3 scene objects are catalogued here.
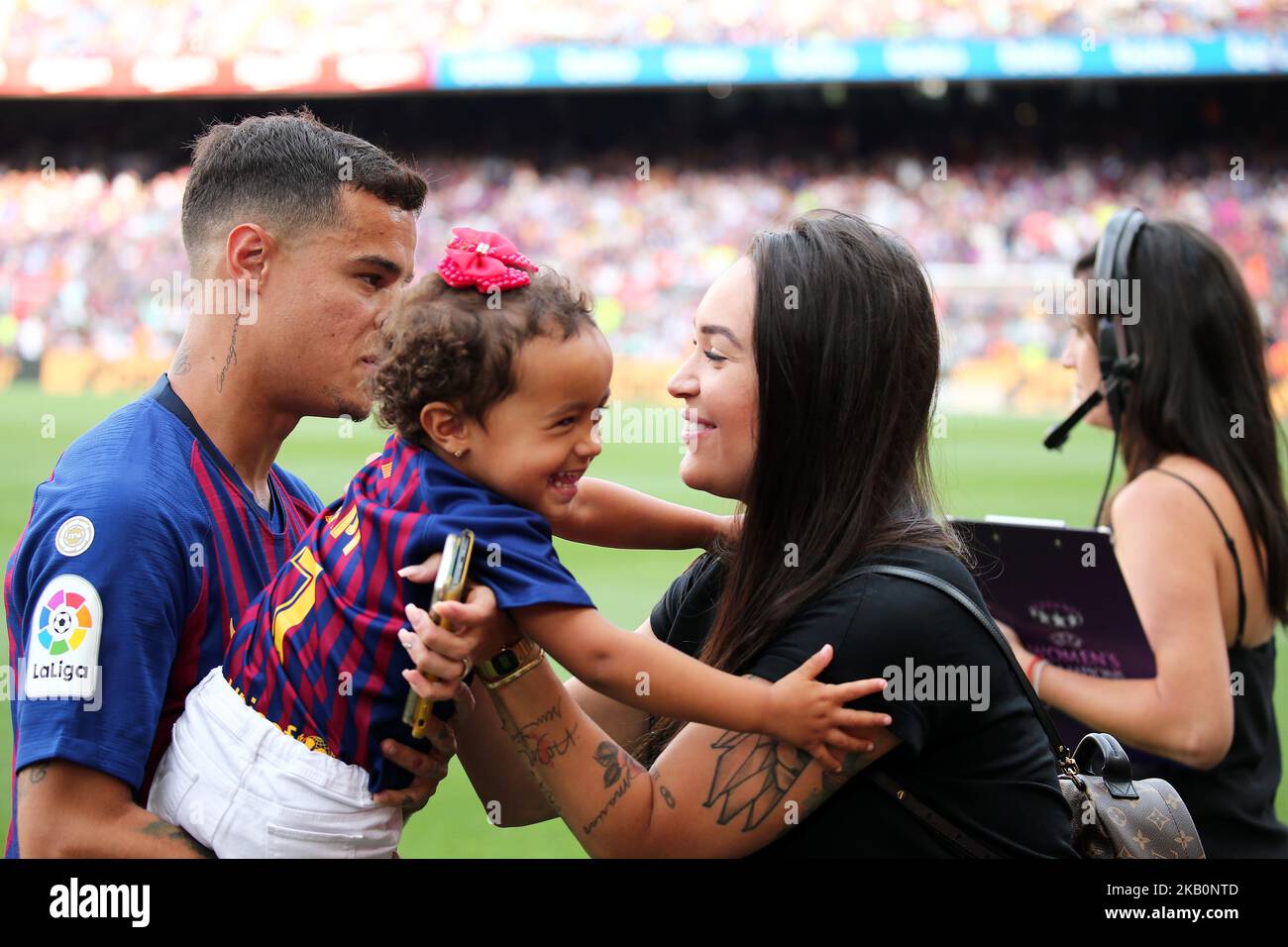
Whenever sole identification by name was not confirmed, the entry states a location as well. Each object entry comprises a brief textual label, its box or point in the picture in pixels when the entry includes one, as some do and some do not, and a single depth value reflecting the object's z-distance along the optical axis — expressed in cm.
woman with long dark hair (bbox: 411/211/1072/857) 200
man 203
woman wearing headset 304
